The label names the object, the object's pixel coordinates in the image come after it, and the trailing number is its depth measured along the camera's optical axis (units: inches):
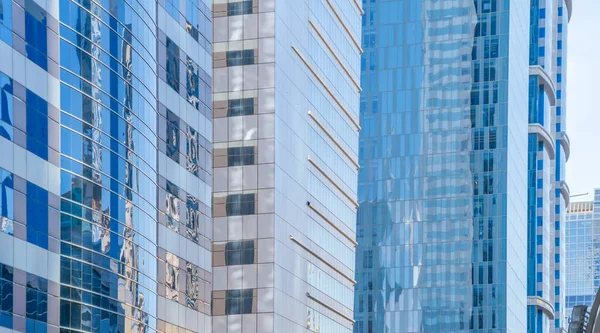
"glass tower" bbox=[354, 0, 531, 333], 7288.4
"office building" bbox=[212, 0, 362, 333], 3914.9
